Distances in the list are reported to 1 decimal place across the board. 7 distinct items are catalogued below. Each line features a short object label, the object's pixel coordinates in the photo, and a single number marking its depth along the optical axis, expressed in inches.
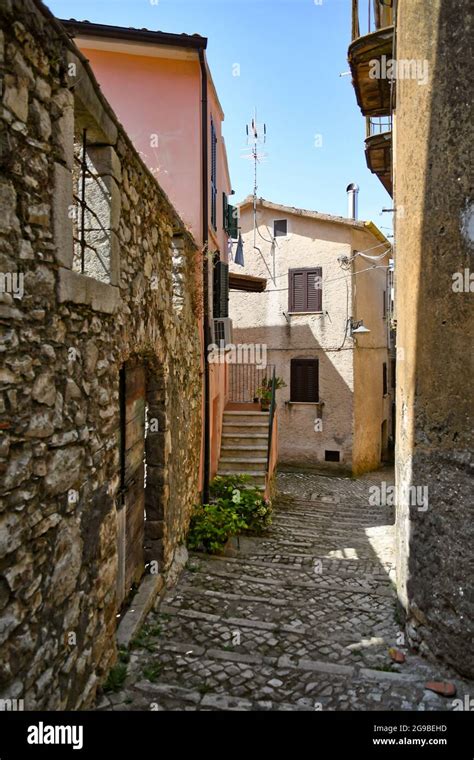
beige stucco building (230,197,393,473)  568.1
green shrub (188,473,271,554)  255.3
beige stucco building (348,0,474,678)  145.5
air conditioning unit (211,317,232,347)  339.0
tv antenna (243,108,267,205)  535.1
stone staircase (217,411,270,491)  361.4
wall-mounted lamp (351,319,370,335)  534.6
